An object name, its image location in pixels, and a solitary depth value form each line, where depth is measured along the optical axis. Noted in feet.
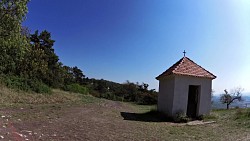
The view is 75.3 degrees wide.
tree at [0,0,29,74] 28.15
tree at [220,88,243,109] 85.12
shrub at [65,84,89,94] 77.39
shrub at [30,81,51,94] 47.33
